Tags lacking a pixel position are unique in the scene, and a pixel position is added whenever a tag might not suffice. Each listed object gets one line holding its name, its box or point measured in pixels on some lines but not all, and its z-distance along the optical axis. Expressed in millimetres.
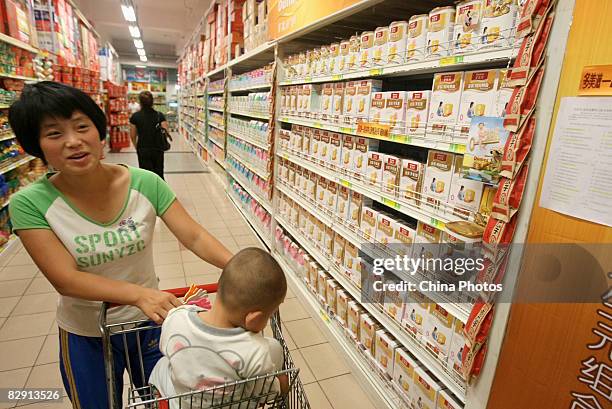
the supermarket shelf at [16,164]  4180
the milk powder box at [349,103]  2480
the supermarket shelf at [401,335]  1739
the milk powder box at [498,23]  1383
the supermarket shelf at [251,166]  4535
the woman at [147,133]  5949
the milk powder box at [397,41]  1993
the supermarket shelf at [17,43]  3949
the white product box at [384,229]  2166
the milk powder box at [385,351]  2188
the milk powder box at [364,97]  2324
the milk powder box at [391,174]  2115
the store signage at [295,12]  2537
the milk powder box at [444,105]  1669
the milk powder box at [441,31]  1695
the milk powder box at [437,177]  1752
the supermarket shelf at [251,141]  4383
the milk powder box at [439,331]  1770
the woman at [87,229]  1221
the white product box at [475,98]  1493
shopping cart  1051
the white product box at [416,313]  1928
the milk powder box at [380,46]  2119
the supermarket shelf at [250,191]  4488
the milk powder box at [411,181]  1945
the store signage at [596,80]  1032
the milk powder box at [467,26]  1528
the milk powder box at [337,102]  2660
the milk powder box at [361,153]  2414
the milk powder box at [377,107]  2193
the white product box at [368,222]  2332
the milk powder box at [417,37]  1845
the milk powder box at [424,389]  1865
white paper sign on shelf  1060
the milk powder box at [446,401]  1760
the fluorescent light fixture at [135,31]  13336
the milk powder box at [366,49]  2260
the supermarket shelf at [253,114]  4426
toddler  1018
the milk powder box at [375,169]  2262
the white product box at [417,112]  1863
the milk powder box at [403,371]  2035
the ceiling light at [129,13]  10219
